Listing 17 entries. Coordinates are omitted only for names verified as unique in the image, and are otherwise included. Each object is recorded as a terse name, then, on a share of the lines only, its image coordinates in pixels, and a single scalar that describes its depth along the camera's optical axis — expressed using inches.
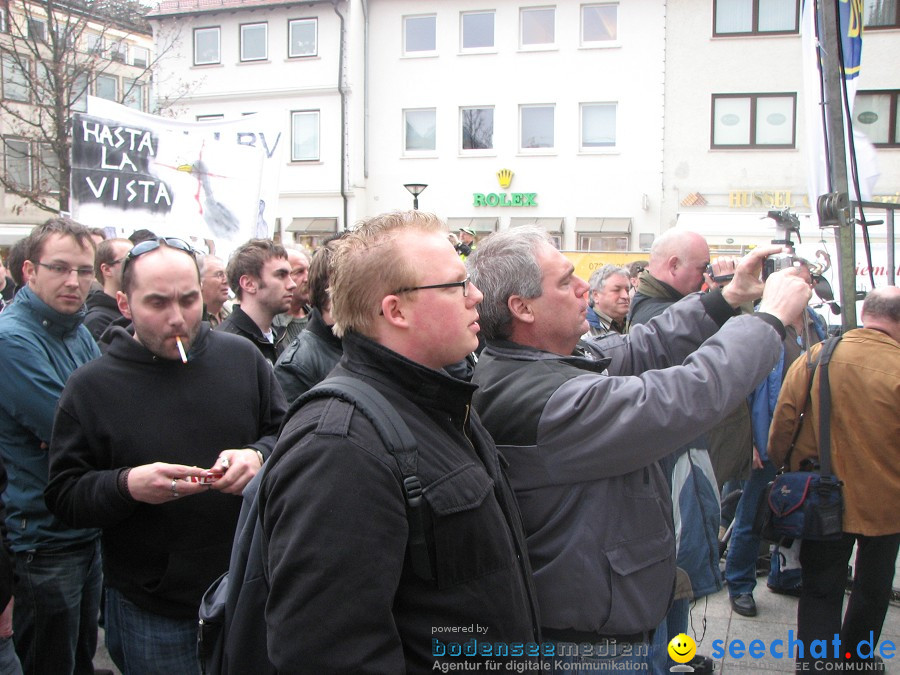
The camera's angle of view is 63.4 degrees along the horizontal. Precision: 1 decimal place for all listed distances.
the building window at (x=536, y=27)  903.7
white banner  254.2
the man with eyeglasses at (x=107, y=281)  165.6
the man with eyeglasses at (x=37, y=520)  107.0
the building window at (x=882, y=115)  812.6
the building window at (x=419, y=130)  939.3
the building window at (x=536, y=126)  903.1
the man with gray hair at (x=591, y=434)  72.6
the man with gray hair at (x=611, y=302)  229.8
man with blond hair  51.3
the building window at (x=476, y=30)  920.3
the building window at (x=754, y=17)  828.6
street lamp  557.1
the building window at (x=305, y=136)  973.8
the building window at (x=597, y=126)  884.0
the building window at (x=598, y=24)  884.6
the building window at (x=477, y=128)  918.4
